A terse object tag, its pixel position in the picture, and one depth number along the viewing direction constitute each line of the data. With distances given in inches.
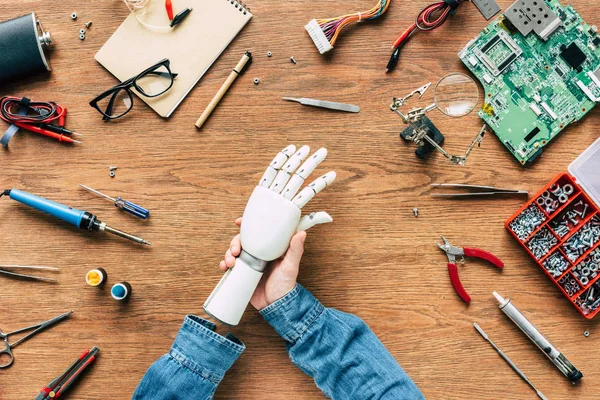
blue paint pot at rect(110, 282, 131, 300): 44.4
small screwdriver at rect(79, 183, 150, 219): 46.0
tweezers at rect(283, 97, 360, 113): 46.2
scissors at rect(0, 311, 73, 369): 46.5
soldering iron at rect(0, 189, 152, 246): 45.4
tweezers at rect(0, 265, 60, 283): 46.9
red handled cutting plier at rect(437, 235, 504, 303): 45.6
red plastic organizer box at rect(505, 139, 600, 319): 44.4
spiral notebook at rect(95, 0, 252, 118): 46.8
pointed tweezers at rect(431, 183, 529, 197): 45.9
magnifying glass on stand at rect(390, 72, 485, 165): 44.8
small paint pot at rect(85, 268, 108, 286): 44.6
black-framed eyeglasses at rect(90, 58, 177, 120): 46.1
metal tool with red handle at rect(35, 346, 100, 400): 45.4
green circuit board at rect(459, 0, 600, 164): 45.0
